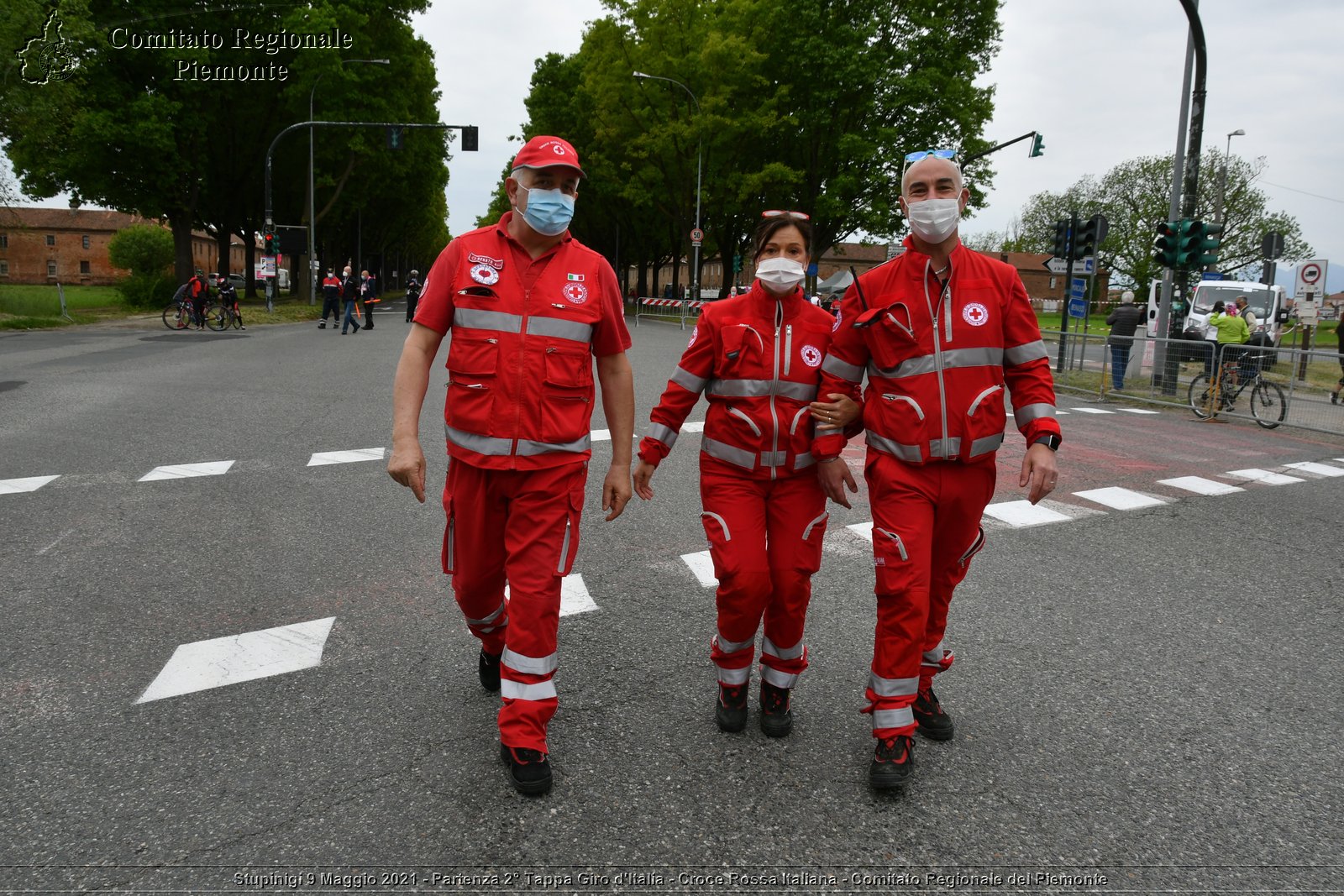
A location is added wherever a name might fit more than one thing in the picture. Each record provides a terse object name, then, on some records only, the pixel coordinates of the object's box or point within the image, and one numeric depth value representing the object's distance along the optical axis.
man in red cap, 3.02
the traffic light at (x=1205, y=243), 15.23
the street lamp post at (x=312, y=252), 34.09
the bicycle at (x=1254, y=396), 12.88
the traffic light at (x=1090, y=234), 19.52
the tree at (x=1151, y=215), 61.84
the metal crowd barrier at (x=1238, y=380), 12.60
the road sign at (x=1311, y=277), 20.21
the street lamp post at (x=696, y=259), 36.58
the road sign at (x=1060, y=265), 20.12
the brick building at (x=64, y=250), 91.94
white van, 25.06
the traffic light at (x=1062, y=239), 20.38
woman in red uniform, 3.26
